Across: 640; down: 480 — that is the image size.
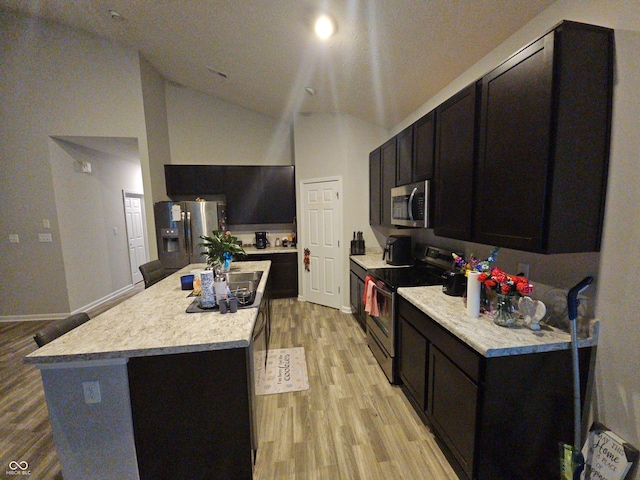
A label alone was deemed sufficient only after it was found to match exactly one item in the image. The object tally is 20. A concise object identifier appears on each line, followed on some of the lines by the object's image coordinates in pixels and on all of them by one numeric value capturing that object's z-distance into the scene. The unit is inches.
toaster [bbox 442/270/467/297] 74.9
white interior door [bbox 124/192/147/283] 220.6
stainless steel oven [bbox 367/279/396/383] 89.1
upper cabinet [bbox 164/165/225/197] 177.5
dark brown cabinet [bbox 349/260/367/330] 128.6
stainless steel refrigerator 157.8
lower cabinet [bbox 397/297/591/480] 50.5
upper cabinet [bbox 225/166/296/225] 183.5
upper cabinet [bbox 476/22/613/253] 46.4
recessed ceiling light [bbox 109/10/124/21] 116.2
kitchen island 50.9
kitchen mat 89.9
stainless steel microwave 89.3
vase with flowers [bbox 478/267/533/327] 54.8
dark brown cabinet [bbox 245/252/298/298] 181.2
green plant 90.0
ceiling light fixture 83.9
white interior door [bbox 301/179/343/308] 157.9
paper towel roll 61.5
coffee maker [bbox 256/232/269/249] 189.8
